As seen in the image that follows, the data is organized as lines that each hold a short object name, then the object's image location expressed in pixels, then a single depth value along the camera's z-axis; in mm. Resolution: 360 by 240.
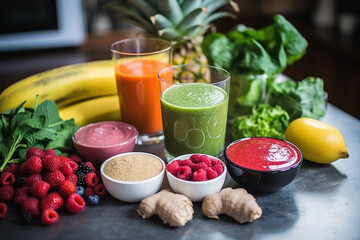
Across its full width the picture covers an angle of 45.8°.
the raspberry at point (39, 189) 1060
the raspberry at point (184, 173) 1078
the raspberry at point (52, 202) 1039
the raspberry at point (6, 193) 1089
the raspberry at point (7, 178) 1106
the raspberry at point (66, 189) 1067
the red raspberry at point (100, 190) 1121
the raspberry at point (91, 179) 1130
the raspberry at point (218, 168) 1093
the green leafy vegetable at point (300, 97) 1438
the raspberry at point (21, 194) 1072
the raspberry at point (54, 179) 1092
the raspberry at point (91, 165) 1189
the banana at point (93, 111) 1473
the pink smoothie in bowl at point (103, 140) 1240
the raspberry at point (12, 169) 1156
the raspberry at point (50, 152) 1175
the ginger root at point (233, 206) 1006
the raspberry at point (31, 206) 1035
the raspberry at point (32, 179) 1105
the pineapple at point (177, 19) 1503
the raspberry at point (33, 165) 1113
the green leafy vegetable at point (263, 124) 1376
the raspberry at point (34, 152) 1172
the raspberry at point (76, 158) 1220
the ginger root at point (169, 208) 995
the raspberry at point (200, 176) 1062
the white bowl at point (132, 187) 1067
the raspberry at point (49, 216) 1008
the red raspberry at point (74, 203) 1045
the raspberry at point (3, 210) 1049
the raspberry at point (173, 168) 1099
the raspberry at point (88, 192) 1116
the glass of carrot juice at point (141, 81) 1385
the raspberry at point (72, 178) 1112
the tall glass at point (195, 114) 1209
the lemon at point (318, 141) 1225
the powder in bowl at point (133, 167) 1094
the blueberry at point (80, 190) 1107
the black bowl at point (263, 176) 1066
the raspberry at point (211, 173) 1073
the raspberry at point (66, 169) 1122
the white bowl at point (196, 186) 1060
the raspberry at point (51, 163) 1117
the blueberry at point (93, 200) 1095
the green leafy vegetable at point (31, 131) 1222
